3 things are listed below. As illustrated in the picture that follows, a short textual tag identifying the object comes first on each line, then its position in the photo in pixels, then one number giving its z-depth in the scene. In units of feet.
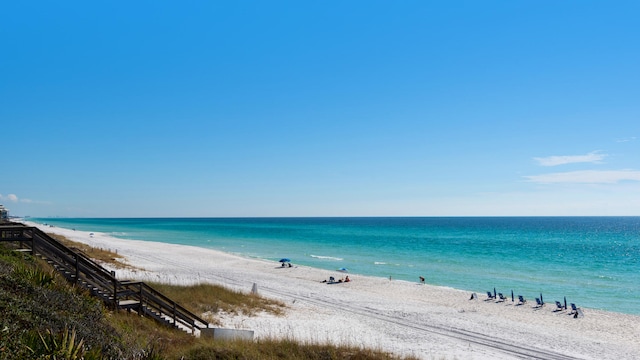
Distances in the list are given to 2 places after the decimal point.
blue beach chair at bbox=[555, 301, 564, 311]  87.13
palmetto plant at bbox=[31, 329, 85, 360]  20.39
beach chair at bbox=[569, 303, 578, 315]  82.66
